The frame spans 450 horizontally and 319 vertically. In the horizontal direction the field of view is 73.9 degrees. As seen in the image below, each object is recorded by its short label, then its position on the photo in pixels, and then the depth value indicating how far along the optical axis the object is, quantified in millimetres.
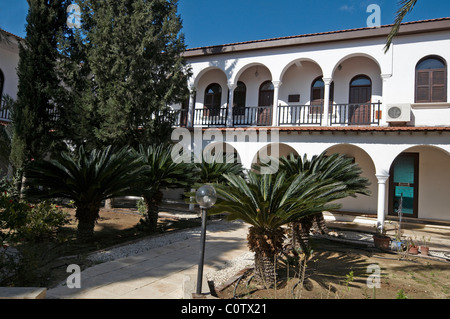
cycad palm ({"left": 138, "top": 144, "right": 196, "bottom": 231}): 8305
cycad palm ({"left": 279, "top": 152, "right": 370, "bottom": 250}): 8281
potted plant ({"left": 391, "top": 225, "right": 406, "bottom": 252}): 7538
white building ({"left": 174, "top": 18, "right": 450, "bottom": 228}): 11648
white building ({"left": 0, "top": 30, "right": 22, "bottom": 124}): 15320
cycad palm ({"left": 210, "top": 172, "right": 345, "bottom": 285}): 4758
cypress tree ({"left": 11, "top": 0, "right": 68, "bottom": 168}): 11242
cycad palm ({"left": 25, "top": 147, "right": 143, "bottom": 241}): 6305
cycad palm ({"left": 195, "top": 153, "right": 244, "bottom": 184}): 11086
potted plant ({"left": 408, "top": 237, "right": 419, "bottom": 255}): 7496
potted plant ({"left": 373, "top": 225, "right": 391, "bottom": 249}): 7848
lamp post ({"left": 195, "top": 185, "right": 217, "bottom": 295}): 4012
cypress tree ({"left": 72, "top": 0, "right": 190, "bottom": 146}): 11477
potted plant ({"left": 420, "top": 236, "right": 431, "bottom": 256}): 7402
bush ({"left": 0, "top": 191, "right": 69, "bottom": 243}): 5879
